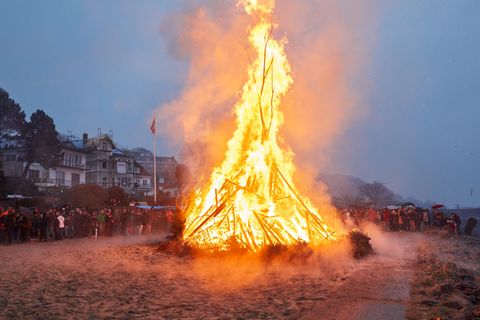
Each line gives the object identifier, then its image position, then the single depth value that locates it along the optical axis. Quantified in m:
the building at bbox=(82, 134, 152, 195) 63.22
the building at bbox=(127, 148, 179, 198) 69.01
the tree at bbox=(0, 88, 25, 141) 37.72
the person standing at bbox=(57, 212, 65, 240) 21.44
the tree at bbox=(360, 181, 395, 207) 112.18
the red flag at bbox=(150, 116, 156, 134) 33.18
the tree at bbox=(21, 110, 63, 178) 39.09
